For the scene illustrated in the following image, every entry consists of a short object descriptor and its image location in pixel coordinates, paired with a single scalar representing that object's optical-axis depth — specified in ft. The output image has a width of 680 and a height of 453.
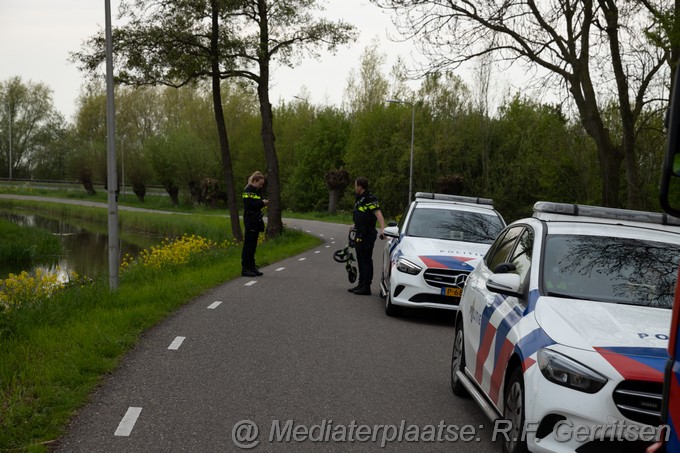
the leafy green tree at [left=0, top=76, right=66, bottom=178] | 320.70
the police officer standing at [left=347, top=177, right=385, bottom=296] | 44.73
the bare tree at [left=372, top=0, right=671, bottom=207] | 65.92
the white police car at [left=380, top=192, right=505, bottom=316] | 35.63
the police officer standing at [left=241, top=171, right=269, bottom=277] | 50.26
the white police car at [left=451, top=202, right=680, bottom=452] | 13.91
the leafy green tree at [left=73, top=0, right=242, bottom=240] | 78.07
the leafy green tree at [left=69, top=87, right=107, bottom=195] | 266.98
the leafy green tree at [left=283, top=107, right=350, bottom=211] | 231.30
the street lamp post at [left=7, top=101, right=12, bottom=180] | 308.71
